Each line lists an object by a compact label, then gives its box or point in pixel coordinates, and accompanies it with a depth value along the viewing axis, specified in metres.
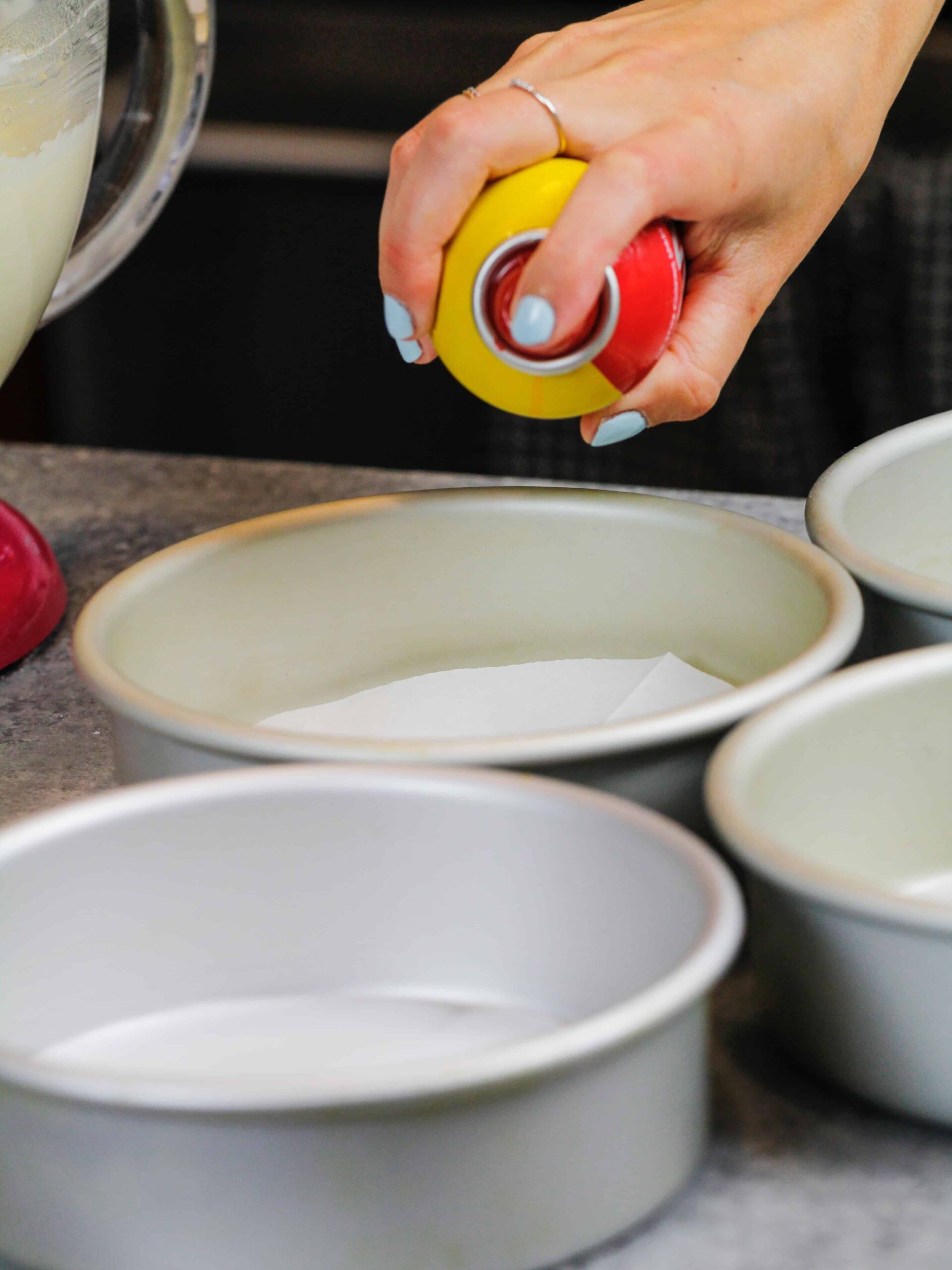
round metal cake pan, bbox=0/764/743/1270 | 0.80
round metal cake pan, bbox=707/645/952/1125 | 0.84
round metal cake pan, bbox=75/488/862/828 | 0.99
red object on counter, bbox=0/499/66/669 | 1.11
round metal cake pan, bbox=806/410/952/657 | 0.95
